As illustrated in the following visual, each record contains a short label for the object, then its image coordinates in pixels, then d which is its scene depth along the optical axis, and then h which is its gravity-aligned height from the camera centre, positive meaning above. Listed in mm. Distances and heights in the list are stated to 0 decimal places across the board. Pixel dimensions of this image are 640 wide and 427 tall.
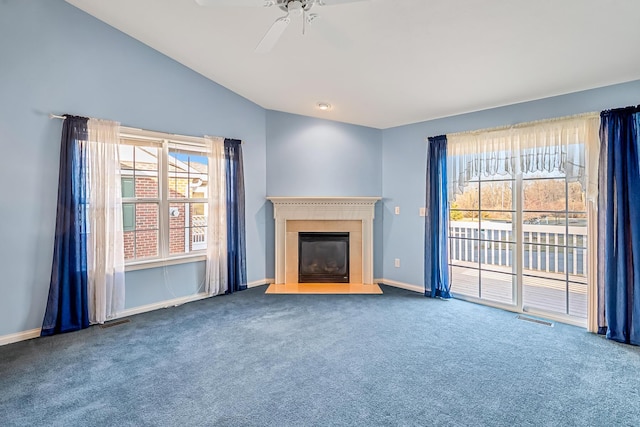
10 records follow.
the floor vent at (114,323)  3490 -1191
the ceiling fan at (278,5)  2010 +1343
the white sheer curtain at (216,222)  4488 -114
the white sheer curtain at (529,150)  3340 +715
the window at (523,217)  3535 -63
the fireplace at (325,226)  5113 -211
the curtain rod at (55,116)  3254 +990
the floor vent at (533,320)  3572 -1220
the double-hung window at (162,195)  3945 +246
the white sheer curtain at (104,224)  3475 -108
